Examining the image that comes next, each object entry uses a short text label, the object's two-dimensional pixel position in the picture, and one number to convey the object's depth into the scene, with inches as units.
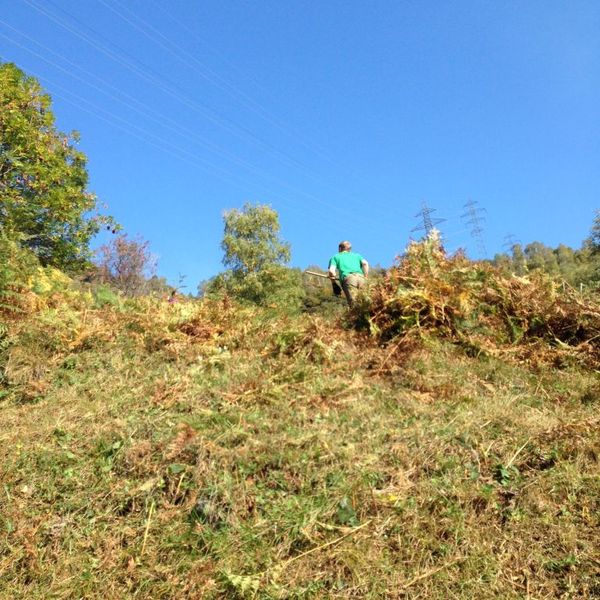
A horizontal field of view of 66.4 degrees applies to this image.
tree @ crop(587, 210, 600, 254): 1230.3
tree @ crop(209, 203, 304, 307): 1397.0
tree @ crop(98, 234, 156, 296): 1674.5
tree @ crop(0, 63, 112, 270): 626.5
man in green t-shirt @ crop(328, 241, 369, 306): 347.3
